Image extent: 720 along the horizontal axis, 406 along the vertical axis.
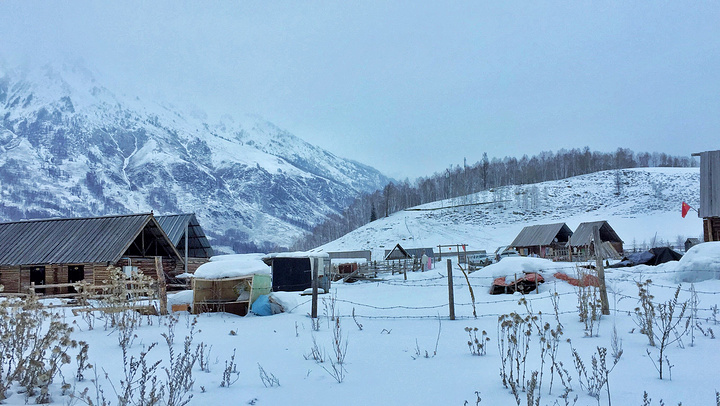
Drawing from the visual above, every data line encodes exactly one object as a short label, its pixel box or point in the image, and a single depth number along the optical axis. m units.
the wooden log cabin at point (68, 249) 25.44
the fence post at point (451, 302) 12.43
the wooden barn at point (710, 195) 27.22
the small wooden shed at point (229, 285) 14.79
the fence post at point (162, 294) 14.10
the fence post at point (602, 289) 11.23
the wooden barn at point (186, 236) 35.66
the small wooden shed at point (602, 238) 40.75
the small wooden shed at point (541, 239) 52.32
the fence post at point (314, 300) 13.23
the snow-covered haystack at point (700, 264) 15.91
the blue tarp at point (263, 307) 14.63
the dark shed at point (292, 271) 30.25
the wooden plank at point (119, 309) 11.65
